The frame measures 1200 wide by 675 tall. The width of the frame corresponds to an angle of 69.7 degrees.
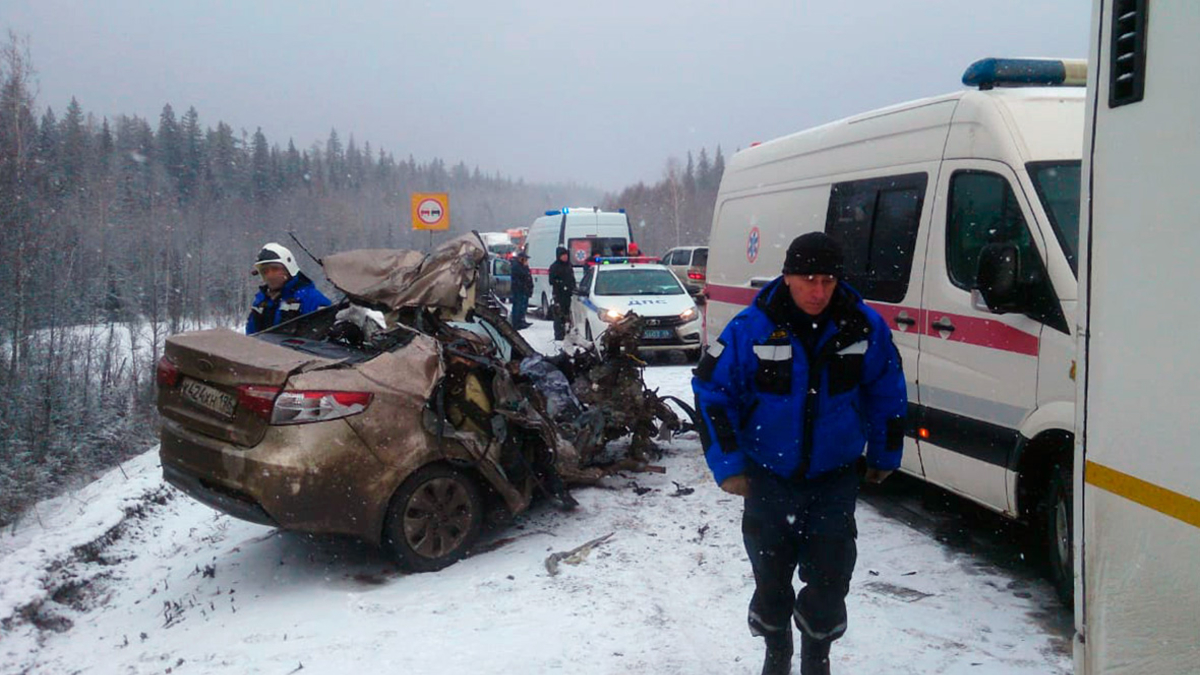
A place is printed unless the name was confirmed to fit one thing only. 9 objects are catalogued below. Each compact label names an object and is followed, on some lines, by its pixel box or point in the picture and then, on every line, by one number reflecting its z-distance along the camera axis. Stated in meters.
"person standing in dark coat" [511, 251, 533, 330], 19.34
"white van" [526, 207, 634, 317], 21.95
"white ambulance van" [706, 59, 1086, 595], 4.23
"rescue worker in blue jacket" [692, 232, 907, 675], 3.21
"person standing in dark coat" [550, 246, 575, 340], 17.67
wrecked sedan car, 4.70
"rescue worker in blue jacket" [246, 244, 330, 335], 6.45
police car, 13.63
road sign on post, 17.86
